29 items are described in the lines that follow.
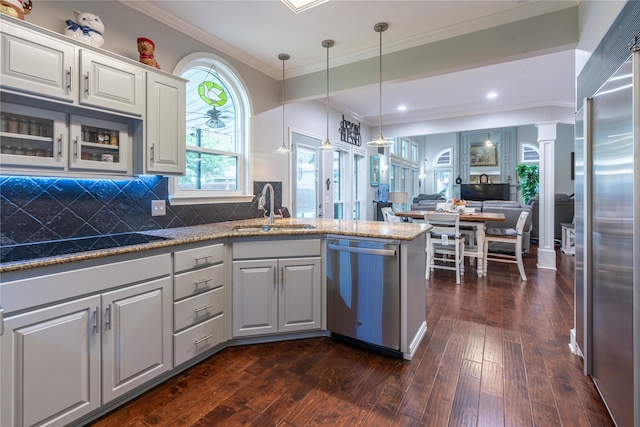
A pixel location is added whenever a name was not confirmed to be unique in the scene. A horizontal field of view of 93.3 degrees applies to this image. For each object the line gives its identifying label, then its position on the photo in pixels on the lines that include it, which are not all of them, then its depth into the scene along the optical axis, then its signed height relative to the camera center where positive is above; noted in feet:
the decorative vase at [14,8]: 4.97 +3.38
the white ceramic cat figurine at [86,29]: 5.93 +3.62
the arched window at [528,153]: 34.01 +6.56
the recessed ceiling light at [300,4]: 7.55 +5.23
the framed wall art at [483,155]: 35.70 +6.71
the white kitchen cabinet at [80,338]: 4.16 -2.07
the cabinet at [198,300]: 6.33 -2.04
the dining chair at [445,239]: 12.97 -1.29
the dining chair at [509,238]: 13.42 -1.26
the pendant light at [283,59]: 10.48 +5.43
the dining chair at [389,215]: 15.37 -0.24
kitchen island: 4.30 -1.88
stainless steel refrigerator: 4.16 -0.48
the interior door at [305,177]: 13.66 +1.58
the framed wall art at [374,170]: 21.01 +2.89
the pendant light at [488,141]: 35.74 +8.32
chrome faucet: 8.70 +0.16
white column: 15.25 +0.21
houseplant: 31.48 +3.36
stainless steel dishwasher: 6.98 -2.00
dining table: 13.70 -0.74
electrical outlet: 7.93 +0.03
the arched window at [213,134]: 9.12 +2.52
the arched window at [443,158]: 38.68 +6.85
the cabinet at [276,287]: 7.52 -1.98
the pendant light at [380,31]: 8.68 +5.33
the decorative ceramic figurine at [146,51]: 7.11 +3.74
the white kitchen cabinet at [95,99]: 5.07 +2.16
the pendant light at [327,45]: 9.66 +5.38
